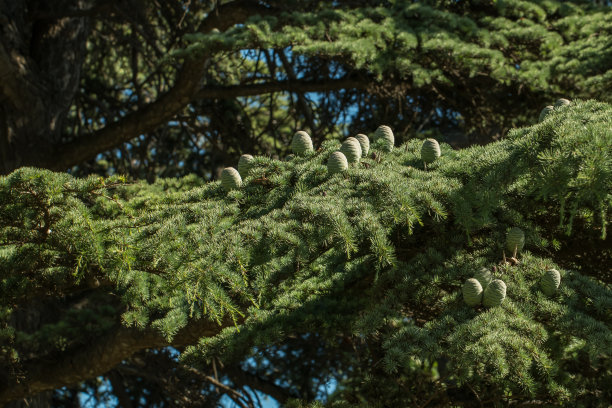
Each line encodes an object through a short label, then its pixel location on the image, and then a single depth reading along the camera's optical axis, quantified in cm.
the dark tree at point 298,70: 1093
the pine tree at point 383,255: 520
